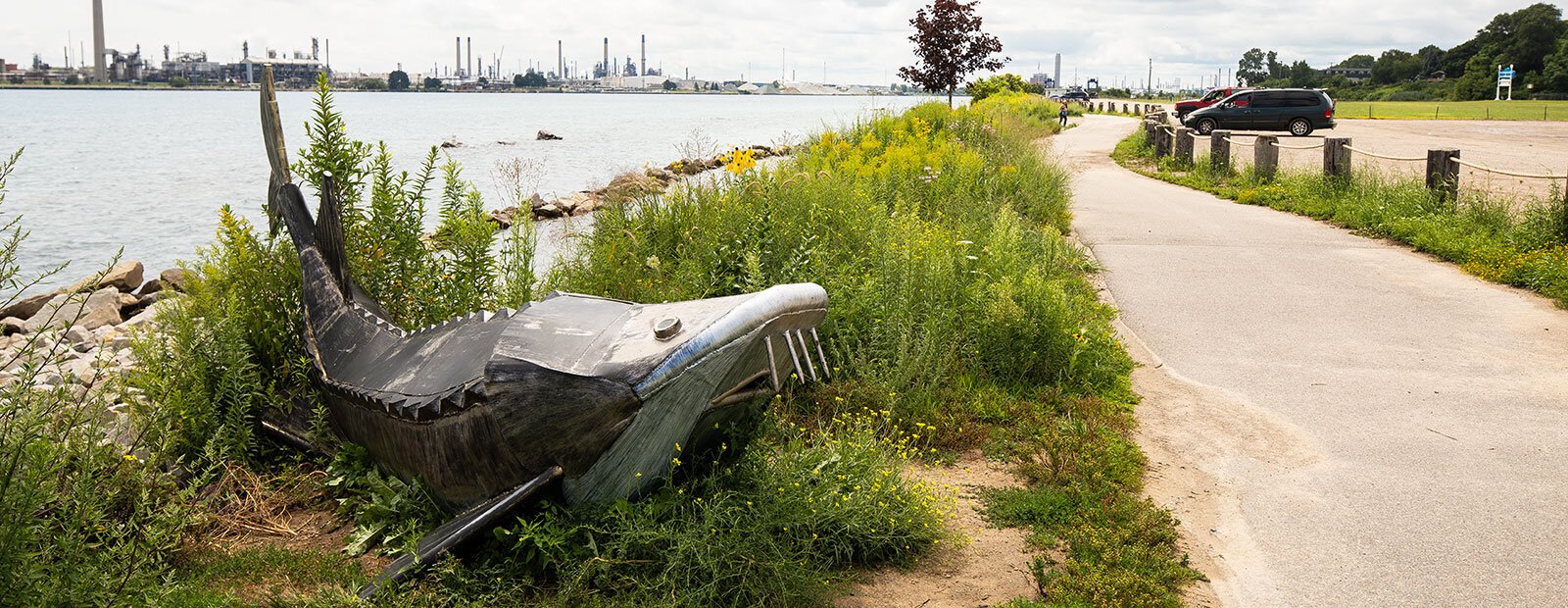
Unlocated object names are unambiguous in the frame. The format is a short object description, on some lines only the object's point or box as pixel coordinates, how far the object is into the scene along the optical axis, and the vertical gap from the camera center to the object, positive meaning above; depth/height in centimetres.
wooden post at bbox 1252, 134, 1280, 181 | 1755 +21
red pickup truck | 3947 +244
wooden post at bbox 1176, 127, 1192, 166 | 2202 +46
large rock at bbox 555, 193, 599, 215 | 1955 -76
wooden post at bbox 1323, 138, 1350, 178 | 1529 +19
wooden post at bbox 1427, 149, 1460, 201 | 1298 -2
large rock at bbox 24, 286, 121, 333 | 1196 -178
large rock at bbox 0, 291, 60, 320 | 1272 -180
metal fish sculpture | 372 -87
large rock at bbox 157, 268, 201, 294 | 1286 -147
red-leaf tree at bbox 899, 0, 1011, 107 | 3475 +405
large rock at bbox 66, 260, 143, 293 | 1345 -152
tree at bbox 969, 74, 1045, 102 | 4259 +347
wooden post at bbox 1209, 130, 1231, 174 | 1969 +34
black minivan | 3142 +174
